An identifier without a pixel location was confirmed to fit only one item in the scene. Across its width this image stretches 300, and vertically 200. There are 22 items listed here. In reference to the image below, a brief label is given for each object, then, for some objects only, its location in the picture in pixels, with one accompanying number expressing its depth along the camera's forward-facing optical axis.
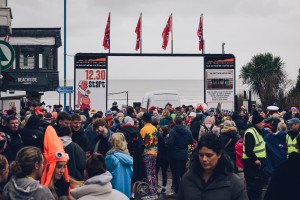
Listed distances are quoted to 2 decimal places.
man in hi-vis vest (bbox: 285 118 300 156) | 13.27
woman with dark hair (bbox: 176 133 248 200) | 6.06
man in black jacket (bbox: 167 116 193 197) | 15.38
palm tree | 55.81
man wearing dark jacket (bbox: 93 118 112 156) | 12.04
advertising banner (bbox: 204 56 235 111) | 32.91
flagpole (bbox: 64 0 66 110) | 39.14
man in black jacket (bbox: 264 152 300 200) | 6.61
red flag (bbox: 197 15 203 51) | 38.41
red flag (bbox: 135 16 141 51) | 38.19
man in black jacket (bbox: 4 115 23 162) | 10.89
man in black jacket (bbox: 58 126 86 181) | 9.46
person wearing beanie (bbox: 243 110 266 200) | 12.71
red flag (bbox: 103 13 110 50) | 36.78
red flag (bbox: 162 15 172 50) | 39.03
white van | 35.38
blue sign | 29.78
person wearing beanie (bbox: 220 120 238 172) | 15.31
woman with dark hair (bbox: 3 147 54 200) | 5.95
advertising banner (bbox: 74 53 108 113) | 30.58
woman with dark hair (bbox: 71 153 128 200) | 6.29
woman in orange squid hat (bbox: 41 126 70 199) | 7.20
